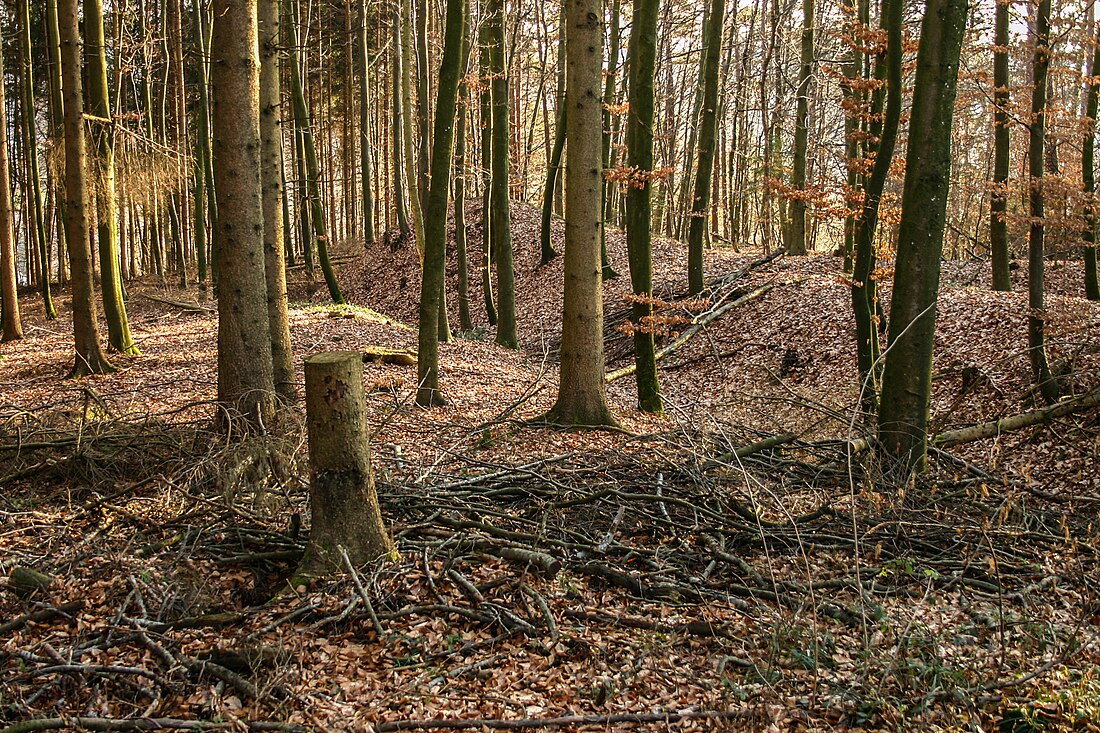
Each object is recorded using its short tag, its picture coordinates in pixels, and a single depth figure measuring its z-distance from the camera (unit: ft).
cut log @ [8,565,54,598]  14.48
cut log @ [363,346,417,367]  41.11
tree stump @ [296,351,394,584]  14.69
